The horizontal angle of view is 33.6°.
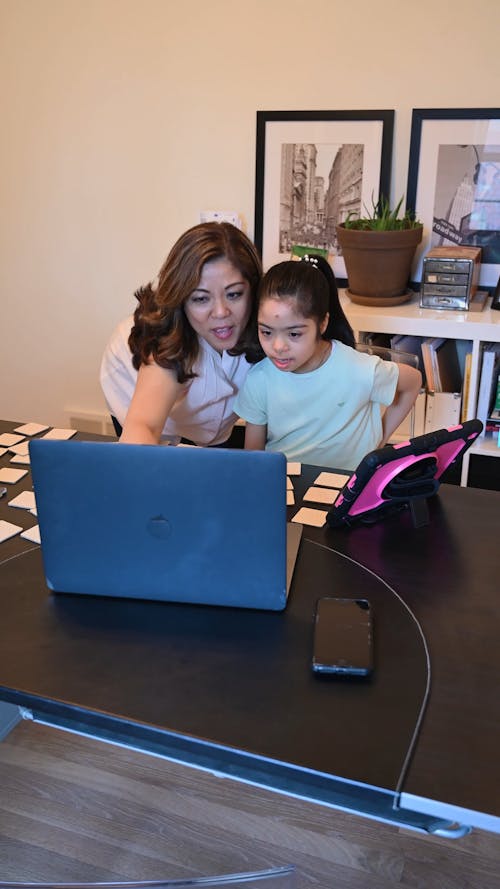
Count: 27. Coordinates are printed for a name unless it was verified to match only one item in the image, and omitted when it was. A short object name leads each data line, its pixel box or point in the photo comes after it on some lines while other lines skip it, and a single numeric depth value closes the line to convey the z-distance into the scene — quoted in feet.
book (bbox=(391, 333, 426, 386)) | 8.88
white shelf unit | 8.21
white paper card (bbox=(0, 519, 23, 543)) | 4.63
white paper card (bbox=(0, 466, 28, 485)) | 5.33
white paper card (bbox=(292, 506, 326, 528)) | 4.76
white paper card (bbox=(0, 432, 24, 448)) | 5.94
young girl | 6.20
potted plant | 8.52
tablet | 4.43
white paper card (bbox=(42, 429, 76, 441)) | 6.01
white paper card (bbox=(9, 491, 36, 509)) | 4.97
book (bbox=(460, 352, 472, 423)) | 8.50
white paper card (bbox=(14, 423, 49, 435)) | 6.17
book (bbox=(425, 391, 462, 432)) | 8.86
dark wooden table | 2.97
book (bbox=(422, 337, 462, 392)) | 8.72
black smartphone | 3.45
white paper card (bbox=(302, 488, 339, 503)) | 5.06
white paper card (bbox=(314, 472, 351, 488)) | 5.26
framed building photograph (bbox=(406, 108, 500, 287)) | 8.57
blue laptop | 3.64
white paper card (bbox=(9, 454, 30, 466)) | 5.62
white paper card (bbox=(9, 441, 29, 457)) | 5.74
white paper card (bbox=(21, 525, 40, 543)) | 4.59
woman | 5.72
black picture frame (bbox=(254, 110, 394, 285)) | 8.98
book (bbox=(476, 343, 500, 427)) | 8.42
